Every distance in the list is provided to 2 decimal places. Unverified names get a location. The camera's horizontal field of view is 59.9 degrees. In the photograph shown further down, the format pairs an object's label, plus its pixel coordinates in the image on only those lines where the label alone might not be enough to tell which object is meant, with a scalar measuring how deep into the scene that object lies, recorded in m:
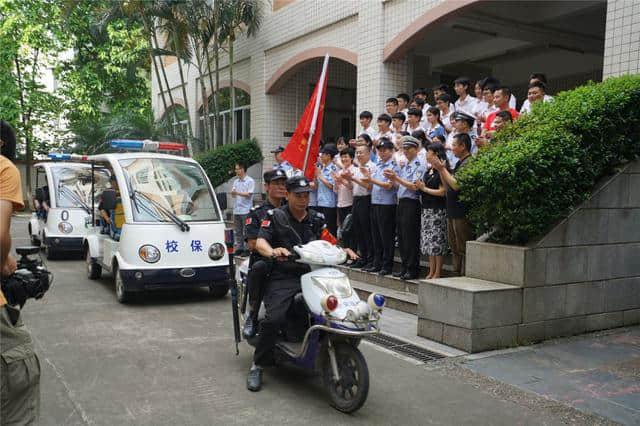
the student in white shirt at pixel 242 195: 12.07
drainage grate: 5.61
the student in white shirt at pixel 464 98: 8.86
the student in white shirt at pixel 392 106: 9.86
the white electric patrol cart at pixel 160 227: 7.58
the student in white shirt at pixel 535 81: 7.66
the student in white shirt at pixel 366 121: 10.13
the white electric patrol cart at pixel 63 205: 11.67
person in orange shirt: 2.67
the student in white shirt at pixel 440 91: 9.27
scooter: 4.11
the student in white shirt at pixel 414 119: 8.75
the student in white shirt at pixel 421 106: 8.98
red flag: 8.59
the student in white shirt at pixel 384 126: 9.29
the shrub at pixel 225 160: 15.80
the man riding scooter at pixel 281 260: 4.57
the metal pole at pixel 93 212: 10.06
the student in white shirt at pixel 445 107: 8.94
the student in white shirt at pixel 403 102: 9.97
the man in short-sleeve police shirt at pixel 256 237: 4.78
